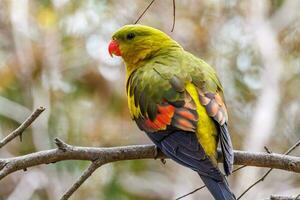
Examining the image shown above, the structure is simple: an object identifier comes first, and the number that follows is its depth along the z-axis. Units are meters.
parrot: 7.21
